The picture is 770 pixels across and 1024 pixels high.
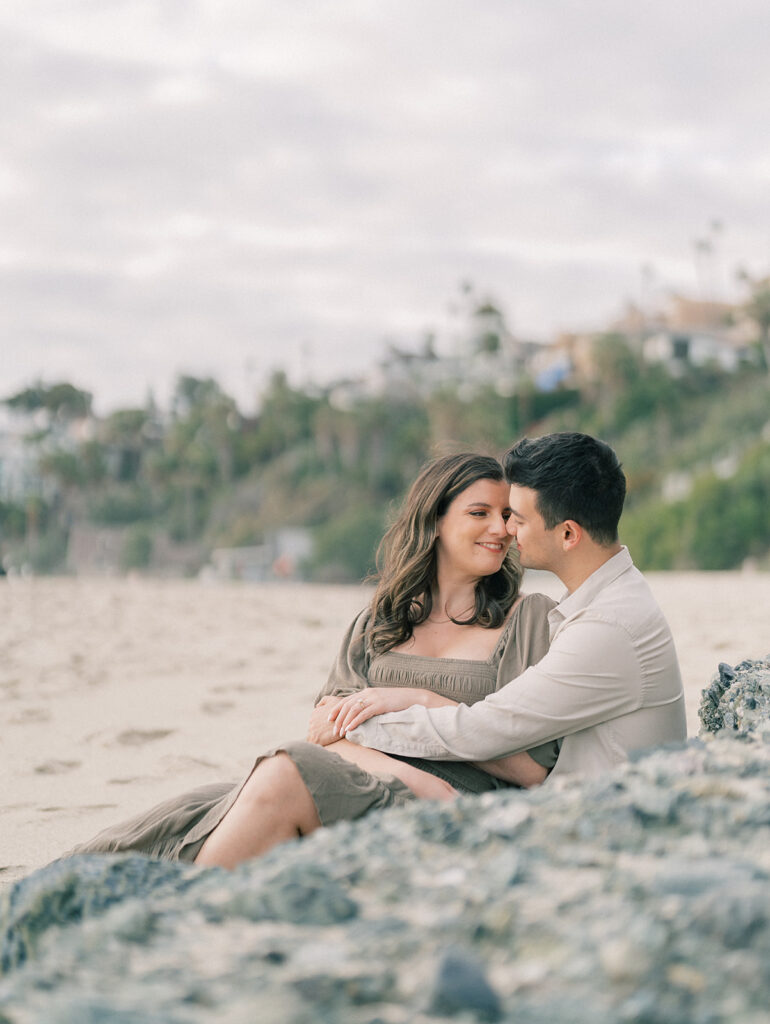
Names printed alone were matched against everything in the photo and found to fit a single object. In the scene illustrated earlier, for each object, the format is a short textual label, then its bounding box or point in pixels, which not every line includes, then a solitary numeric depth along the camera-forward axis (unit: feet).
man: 9.14
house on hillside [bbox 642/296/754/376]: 188.44
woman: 8.84
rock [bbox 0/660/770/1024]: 4.69
